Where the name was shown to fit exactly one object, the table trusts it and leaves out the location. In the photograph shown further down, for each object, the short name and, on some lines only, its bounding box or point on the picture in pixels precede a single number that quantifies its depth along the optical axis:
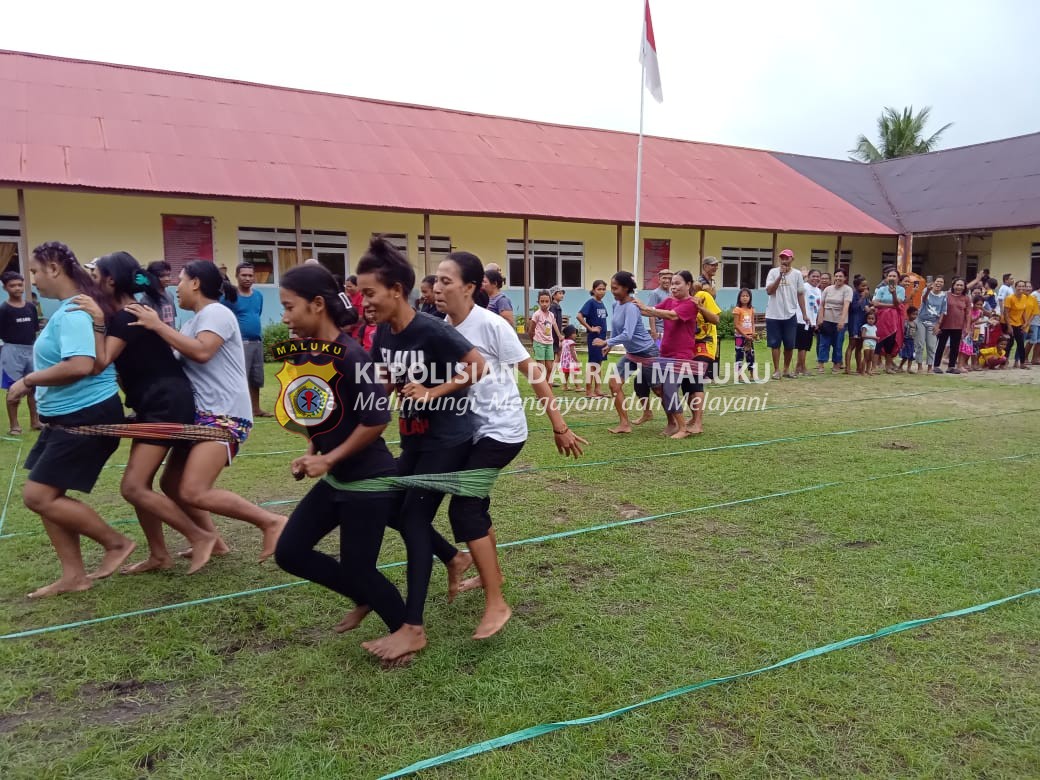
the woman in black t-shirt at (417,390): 2.93
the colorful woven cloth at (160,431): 3.52
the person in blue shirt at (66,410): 3.41
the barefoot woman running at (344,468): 2.83
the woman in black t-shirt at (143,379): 3.63
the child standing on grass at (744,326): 11.07
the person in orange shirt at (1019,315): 13.62
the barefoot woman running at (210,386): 3.62
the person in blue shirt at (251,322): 7.94
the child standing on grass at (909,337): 13.02
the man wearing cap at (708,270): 9.34
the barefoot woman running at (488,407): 3.14
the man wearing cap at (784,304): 10.84
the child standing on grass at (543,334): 10.10
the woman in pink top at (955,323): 12.54
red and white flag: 16.20
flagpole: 16.23
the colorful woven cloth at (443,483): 2.87
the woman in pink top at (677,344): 7.16
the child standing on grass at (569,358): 10.80
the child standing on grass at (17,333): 7.57
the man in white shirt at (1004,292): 14.25
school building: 14.41
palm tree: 42.88
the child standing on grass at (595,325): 9.92
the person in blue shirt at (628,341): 7.06
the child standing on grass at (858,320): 12.62
